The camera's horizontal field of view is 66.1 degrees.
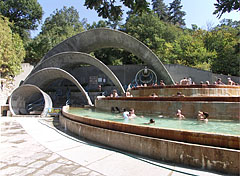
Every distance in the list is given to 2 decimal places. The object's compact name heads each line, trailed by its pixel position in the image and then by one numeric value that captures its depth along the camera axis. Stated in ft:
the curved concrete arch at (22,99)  52.60
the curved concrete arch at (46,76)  59.44
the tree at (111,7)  14.14
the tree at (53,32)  117.05
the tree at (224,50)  84.38
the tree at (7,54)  77.47
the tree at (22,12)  128.09
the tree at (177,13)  226.99
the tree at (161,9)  203.51
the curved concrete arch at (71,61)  63.62
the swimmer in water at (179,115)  28.37
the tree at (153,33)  102.17
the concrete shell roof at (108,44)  68.14
